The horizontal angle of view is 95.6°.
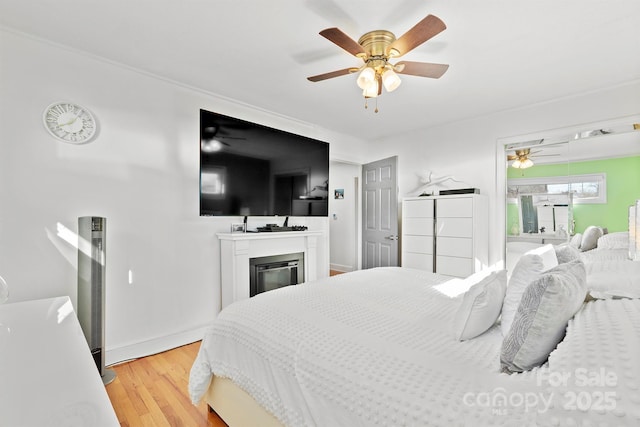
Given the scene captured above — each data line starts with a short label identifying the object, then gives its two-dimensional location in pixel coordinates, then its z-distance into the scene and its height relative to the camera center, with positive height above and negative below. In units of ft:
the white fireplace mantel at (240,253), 9.62 -1.34
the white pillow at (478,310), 4.04 -1.37
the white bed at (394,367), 2.27 -1.70
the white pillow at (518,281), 4.09 -1.01
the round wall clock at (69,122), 7.15 +2.37
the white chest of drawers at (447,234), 11.28 -0.80
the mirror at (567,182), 8.81 +1.11
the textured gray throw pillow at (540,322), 2.95 -1.13
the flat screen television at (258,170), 9.13 +1.60
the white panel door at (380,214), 13.57 +0.04
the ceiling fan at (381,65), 6.10 +3.33
